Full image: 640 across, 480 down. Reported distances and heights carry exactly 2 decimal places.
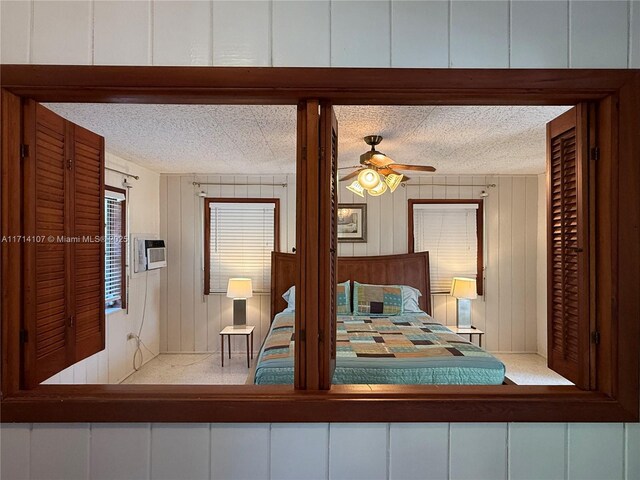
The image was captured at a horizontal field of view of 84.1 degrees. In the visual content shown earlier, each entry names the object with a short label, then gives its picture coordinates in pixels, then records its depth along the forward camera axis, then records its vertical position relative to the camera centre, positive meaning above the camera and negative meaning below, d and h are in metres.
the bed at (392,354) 2.25 -0.80
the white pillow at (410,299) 3.94 -0.66
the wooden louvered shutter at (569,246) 1.23 -0.02
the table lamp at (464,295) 4.14 -0.63
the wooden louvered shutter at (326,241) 1.21 +0.00
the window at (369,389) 1.16 -0.04
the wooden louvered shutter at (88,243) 1.48 -0.01
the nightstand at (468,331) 4.07 -1.03
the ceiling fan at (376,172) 2.58 +0.53
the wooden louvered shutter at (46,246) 1.23 -0.02
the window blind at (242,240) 4.46 +0.01
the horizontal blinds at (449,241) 4.52 +0.00
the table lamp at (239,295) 4.12 -0.63
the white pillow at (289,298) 4.02 -0.66
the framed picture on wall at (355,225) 4.52 +0.20
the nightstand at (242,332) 3.97 -1.04
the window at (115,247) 3.43 -0.07
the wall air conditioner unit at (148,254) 3.84 -0.16
